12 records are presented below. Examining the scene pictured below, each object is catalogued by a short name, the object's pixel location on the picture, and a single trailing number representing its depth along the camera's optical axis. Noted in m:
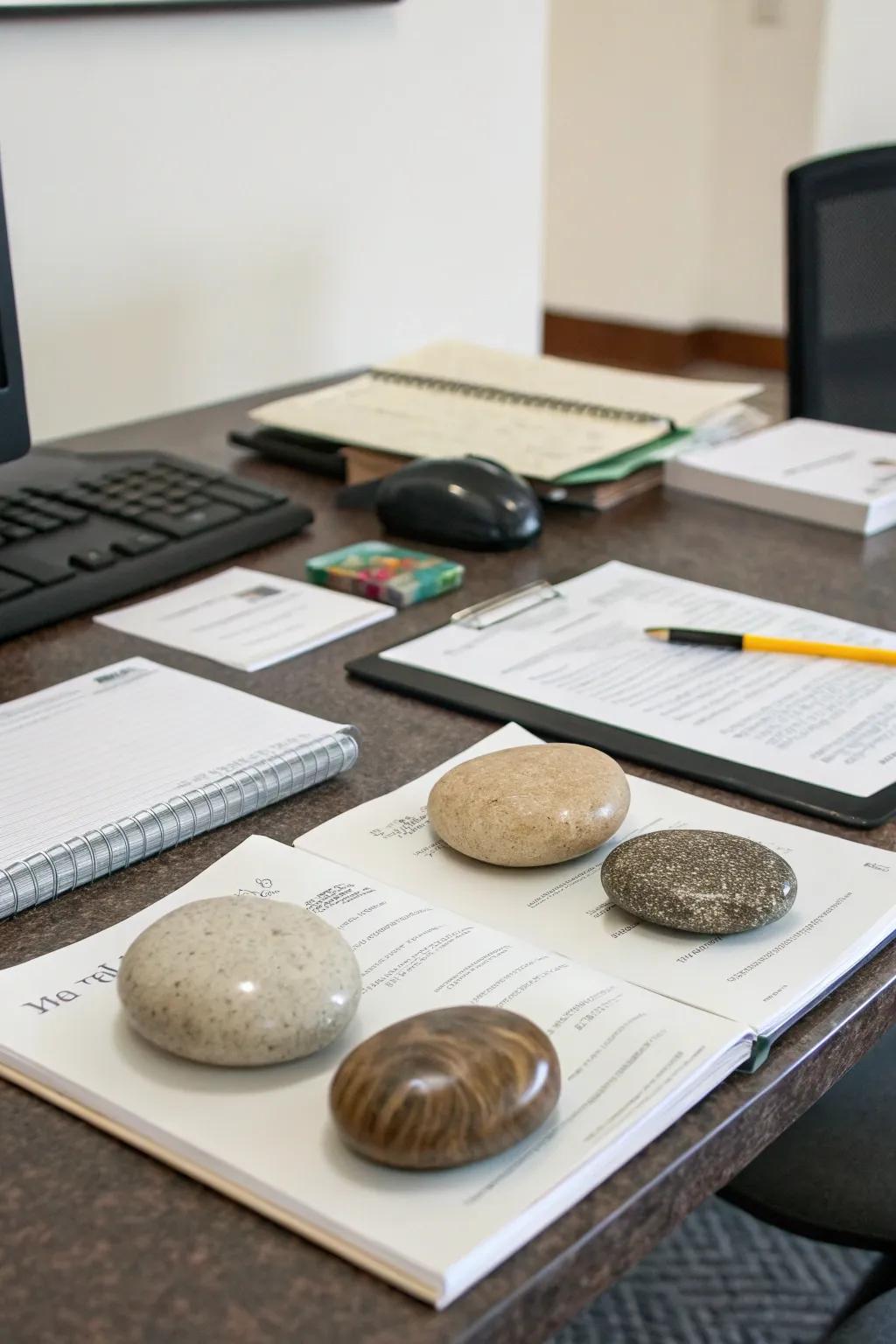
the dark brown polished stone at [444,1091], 0.43
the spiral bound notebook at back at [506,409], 1.16
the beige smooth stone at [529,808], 0.61
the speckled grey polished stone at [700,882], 0.56
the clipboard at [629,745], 0.67
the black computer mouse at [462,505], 1.01
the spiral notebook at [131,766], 0.61
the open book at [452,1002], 0.43
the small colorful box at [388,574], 0.94
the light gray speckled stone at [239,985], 0.48
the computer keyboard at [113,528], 0.91
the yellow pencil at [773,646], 0.84
